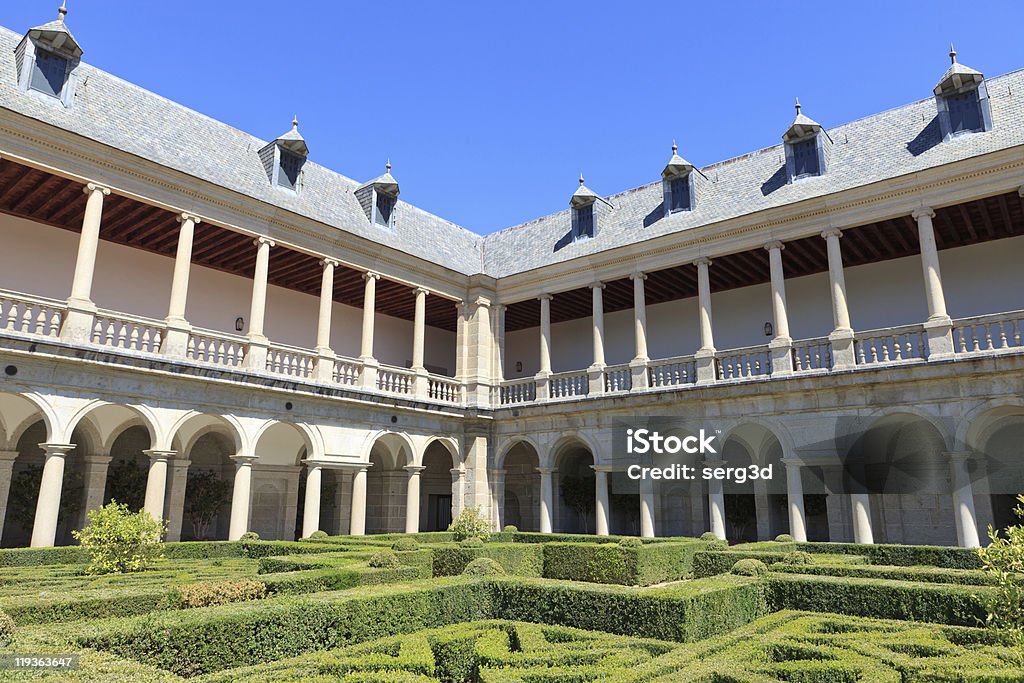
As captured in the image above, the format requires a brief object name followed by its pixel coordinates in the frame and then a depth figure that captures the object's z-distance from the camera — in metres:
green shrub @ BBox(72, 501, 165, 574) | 12.15
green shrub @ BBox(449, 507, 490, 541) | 16.59
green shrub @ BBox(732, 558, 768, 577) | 10.79
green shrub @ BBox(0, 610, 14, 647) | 6.29
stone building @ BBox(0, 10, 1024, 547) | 16.61
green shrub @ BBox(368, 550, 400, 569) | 11.29
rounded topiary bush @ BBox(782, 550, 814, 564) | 12.67
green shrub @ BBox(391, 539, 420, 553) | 13.88
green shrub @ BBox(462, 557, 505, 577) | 10.98
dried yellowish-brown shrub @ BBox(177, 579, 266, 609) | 9.20
